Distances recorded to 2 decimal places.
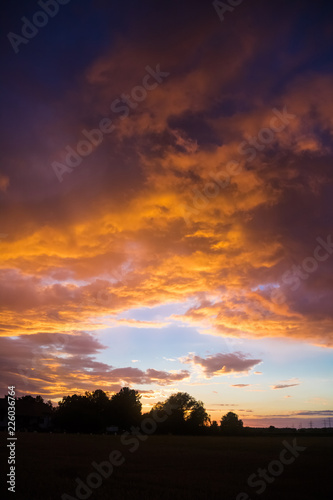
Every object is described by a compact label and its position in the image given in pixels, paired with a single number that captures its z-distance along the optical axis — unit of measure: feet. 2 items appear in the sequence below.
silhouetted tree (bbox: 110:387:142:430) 349.20
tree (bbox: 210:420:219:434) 383.94
